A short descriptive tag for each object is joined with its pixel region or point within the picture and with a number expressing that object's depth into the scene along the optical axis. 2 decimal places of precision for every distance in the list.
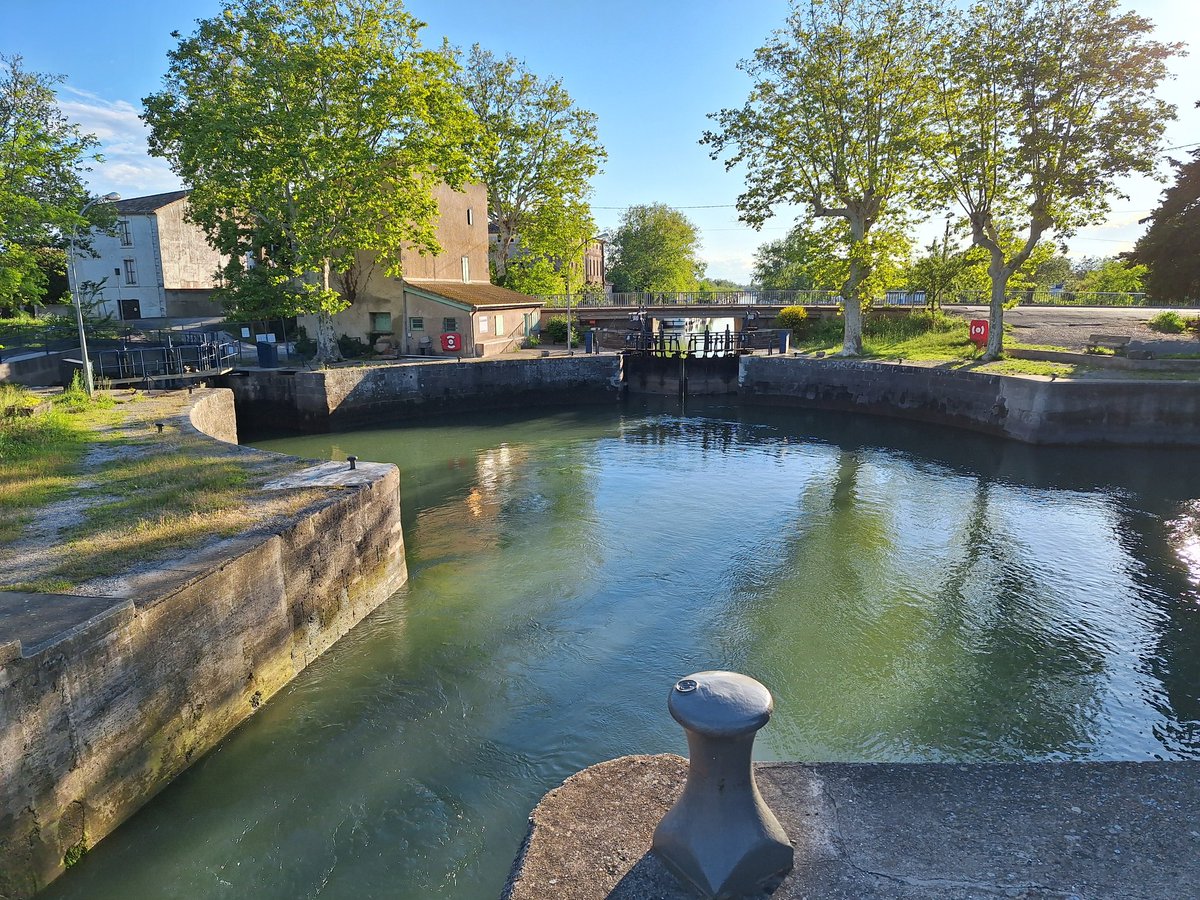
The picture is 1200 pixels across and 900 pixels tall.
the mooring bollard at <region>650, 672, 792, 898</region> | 3.22
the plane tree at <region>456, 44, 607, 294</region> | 38.38
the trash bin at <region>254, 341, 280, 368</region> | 26.81
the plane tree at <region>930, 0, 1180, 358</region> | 22.11
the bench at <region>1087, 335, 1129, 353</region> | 25.11
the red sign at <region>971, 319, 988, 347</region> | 28.16
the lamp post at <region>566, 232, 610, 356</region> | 31.14
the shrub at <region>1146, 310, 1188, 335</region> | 29.00
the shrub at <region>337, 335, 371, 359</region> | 30.53
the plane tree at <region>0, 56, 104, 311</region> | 18.98
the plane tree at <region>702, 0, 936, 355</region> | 26.45
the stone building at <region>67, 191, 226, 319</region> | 40.44
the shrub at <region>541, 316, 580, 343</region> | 36.06
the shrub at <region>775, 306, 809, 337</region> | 35.25
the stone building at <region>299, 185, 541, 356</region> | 29.45
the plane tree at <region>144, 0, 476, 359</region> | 23.16
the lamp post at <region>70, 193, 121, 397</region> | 16.91
